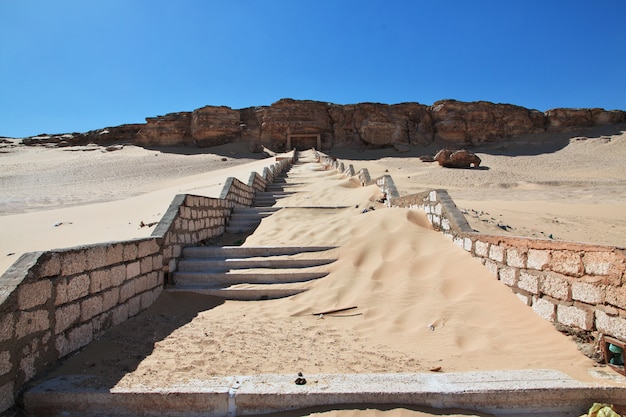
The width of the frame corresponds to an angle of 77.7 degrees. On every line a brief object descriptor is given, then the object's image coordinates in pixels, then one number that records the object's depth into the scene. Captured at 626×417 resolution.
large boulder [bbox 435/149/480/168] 23.77
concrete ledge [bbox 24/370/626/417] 2.68
